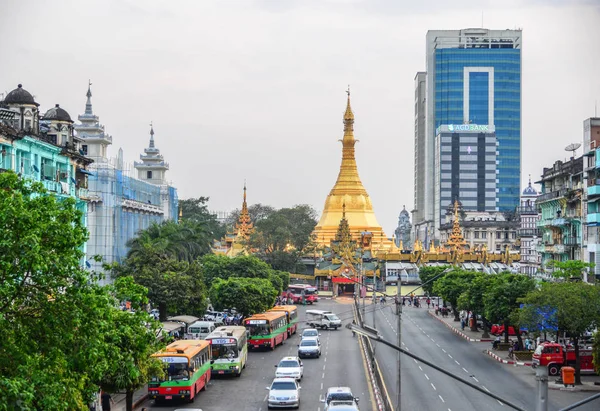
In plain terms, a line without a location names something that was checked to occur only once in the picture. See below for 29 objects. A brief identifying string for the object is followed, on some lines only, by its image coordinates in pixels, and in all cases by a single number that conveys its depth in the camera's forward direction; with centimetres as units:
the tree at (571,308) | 4647
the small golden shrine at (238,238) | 13212
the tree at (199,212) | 16538
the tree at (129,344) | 2731
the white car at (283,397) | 3856
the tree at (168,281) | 6034
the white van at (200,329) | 5889
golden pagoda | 14244
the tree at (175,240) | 8312
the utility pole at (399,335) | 3531
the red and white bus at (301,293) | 10519
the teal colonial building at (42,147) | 5075
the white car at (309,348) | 5591
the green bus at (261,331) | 5916
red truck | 4944
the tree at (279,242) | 11506
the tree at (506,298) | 5847
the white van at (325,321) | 7738
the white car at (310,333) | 6061
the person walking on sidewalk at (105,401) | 3656
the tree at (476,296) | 6675
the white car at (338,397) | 3534
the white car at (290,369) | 4481
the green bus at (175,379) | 3909
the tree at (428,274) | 10014
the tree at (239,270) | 8475
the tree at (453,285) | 7943
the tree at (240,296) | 6694
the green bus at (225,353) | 4738
